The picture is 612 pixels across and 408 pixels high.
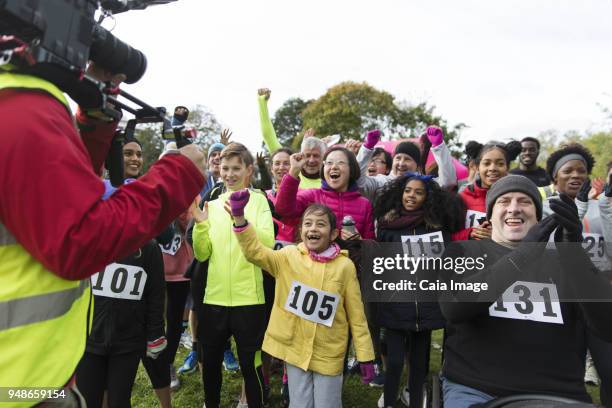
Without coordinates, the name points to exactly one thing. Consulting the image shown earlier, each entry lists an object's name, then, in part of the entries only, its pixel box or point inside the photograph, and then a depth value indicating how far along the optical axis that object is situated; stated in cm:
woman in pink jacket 357
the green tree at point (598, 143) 2312
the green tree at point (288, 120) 4163
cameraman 108
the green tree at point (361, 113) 2836
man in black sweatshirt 190
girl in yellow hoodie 274
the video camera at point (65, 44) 107
